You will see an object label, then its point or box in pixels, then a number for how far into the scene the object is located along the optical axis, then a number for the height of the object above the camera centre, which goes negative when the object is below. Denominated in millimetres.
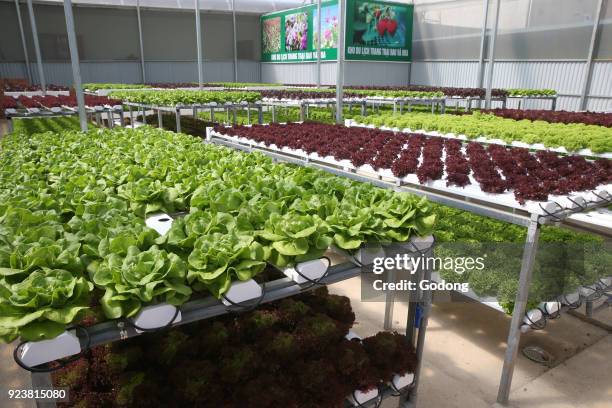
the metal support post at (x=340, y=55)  6809 +361
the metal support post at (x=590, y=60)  15827 +752
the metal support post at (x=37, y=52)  15493 +785
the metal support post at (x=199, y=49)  12536 +778
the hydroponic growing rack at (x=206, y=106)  9208 -641
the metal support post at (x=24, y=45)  21395 +1488
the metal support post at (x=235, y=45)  27003 +2046
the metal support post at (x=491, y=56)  11318 +590
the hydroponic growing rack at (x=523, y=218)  2926 -931
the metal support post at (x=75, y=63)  5535 +156
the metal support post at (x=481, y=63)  16022 +650
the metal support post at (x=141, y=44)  24378 +1826
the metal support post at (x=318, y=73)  15020 +149
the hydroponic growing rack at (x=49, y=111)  8125 -722
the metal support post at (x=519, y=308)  2928 -1575
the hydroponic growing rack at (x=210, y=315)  1505 -941
